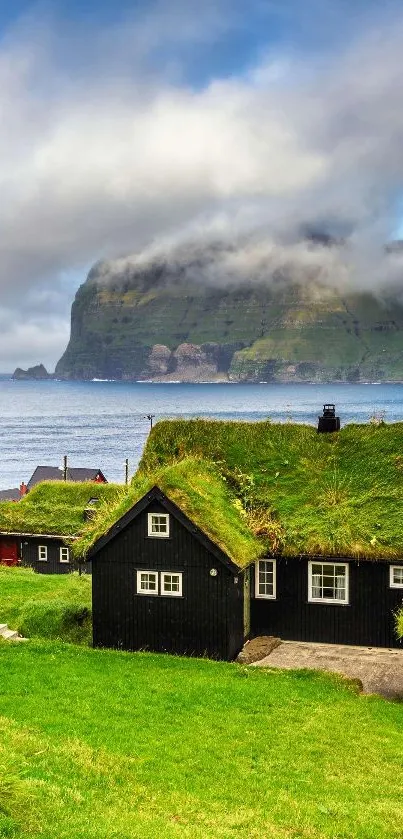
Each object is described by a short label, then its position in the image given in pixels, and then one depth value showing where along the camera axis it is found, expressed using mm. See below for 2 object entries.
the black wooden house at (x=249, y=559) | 25922
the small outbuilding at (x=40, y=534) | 54938
